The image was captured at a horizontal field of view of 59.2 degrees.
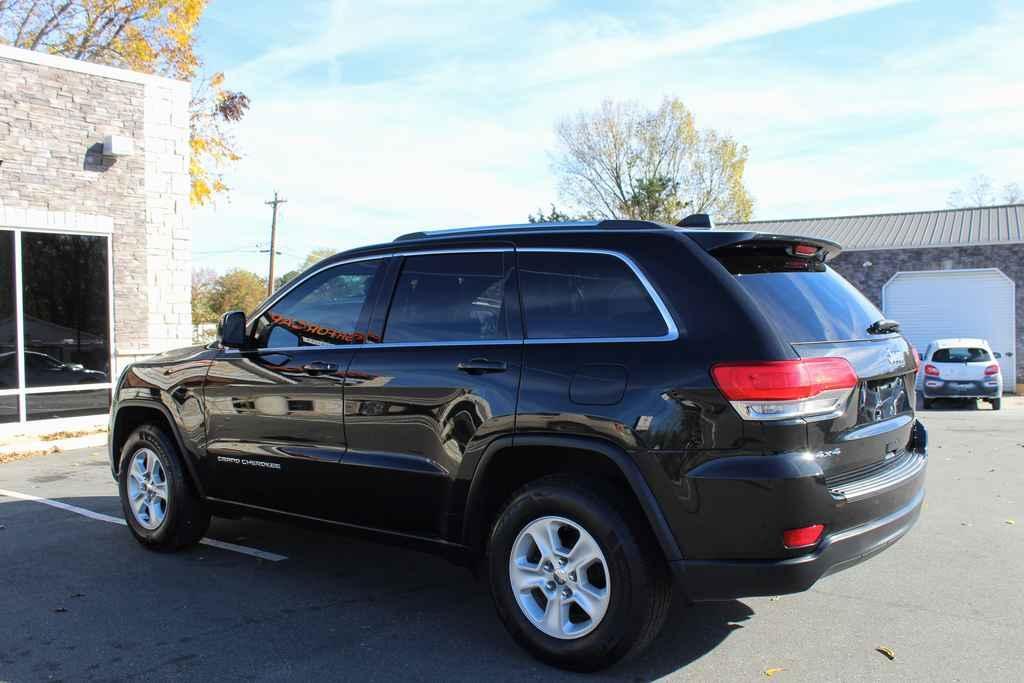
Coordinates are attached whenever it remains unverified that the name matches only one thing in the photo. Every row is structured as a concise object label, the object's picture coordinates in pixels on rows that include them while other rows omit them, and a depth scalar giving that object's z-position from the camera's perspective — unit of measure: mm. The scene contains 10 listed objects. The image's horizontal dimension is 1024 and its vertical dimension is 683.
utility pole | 48919
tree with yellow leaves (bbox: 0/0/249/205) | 26438
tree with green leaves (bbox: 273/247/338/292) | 65062
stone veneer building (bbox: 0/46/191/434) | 11836
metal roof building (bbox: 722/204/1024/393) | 28391
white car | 19234
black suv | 3430
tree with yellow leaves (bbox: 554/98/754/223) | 43656
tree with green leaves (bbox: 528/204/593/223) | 42625
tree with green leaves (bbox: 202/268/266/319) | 58031
